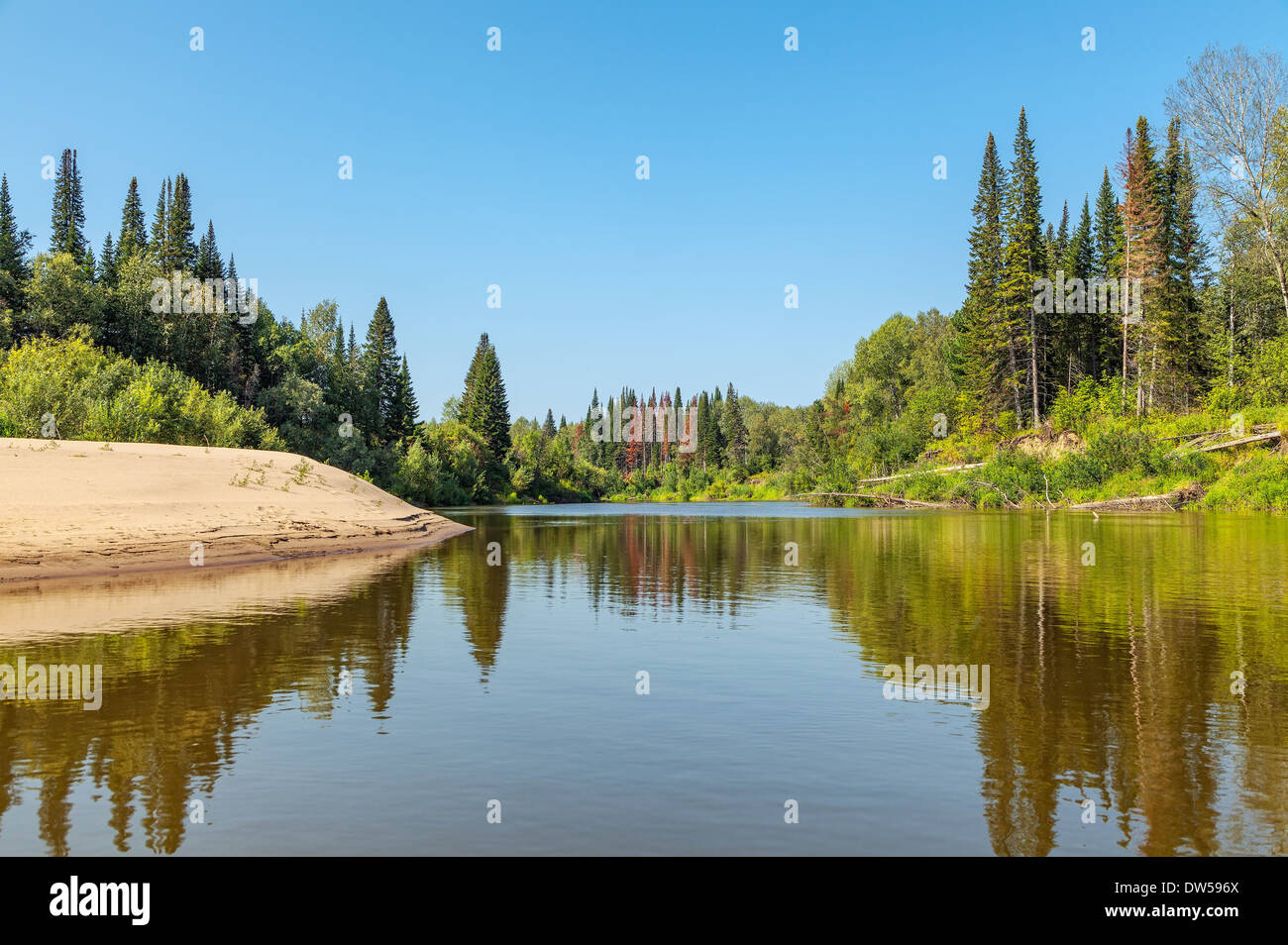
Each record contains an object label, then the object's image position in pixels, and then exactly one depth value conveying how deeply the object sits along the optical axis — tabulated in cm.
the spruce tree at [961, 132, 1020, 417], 8838
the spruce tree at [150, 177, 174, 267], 9894
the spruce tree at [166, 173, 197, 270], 10044
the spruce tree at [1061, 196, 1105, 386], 9156
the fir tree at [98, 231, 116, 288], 9612
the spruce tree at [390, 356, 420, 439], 13088
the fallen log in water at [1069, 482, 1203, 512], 6006
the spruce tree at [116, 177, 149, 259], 11579
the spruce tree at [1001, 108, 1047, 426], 8531
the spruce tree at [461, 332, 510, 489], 14600
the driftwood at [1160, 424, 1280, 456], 5775
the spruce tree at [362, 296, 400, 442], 12369
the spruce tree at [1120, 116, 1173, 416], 7606
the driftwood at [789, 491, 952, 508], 8553
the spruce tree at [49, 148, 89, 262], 11935
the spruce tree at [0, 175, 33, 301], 8606
